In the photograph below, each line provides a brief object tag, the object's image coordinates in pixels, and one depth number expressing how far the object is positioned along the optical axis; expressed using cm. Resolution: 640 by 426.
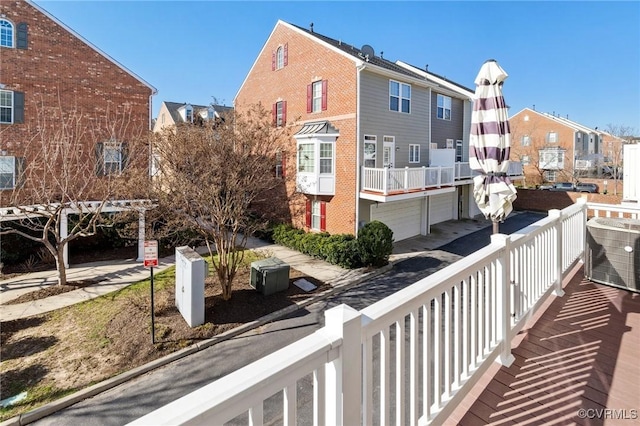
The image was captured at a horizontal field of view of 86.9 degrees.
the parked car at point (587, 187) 2847
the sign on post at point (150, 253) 772
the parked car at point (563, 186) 2906
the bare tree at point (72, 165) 1114
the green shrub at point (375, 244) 1330
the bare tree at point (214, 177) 1030
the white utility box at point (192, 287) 831
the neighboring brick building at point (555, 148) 3821
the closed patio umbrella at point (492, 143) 443
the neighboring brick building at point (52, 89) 1376
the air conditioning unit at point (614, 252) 473
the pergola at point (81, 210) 1099
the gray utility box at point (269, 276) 1035
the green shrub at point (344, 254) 1337
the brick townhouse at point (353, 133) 1540
